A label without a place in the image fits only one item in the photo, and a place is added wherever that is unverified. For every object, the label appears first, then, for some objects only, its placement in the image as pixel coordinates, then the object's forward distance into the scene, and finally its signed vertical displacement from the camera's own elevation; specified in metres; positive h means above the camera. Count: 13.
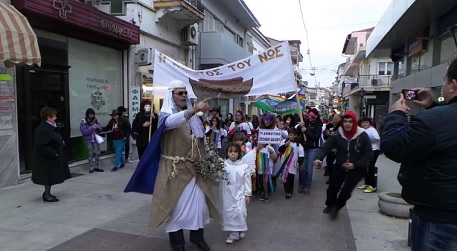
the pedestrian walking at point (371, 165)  7.62 -1.23
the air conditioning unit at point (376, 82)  32.19 +2.38
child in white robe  4.52 -1.20
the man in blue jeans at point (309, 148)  7.36 -0.85
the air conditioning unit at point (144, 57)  10.84 +1.45
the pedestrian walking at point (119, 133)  9.27 -0.77
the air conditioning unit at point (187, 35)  14.27 +2.80
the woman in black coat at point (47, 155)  5.90 -0.88
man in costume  3.90 -0.80
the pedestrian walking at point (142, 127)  8.48 -0.54
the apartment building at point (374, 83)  31.98 +2.30
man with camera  1.99 -0.32
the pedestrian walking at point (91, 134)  8.56 -0.75
